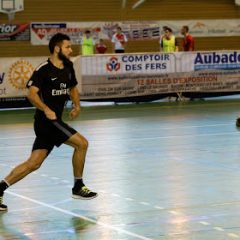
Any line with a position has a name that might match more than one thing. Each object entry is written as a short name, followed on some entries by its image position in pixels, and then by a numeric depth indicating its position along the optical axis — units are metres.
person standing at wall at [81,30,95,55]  32.25
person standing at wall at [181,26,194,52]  31.88
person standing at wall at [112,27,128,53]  32.50
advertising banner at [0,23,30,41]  32.72
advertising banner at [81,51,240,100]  25.16
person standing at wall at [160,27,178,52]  31.30
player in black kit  9.44
